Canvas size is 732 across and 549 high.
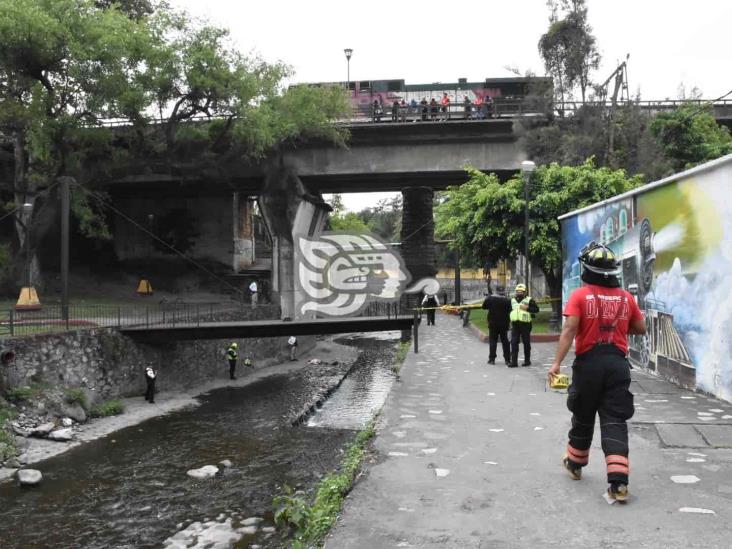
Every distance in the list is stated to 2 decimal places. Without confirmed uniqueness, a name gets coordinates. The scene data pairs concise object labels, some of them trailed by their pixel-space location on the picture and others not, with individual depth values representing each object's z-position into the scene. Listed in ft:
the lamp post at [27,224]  73.31
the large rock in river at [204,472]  36.65
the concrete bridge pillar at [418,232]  98.84
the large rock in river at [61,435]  44.11
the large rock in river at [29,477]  34.88
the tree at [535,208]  63.05
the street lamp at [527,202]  53.36
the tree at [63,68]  60.54
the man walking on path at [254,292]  99.04
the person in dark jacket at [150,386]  59.93
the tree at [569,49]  78.95
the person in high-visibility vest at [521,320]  39.68
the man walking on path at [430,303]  85.46
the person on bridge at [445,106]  82.31
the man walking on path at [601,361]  14.65
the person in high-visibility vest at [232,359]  78.61
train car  98.43
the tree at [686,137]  80.74
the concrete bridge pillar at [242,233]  112.68
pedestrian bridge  60.03
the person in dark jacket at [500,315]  41.37
